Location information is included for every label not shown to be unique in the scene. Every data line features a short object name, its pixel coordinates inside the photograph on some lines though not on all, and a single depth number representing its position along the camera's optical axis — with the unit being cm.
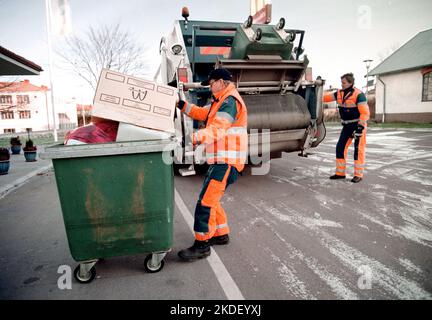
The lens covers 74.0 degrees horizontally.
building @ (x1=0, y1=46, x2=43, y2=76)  578
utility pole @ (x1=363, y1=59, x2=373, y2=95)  2170
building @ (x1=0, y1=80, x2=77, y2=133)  4272
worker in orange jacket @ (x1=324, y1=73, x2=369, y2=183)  498
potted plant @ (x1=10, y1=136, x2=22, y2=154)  1213
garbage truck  439
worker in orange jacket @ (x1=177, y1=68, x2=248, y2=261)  262
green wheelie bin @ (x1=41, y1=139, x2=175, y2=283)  214
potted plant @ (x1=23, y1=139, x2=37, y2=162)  977
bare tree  1877
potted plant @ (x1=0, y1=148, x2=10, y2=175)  716
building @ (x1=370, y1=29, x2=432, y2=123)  1805
